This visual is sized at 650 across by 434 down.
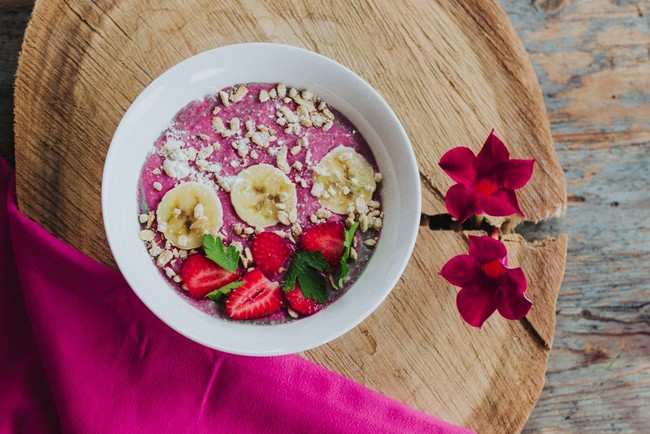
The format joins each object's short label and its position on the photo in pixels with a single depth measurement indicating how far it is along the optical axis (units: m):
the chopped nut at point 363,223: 0.43
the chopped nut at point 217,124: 0.43
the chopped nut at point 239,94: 0.44
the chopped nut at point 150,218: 0.43
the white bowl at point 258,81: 0.41
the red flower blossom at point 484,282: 0.41
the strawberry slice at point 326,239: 0.43
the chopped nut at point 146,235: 0.43
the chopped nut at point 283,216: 0.43
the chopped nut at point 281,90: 0.44
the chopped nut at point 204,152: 0.43
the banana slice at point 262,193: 0.43
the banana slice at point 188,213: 0.43
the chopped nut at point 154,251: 0.43
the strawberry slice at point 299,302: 0.43
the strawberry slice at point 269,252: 0.43
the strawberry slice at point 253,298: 0.42
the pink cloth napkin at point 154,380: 0.45
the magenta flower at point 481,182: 0.41
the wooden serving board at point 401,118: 0.44
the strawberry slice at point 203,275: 0.43
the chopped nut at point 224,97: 0.43
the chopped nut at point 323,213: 0.43
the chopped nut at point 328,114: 0.44
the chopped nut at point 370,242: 0.44
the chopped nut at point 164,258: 0.43
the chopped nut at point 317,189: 0.43
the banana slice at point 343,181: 0.43
